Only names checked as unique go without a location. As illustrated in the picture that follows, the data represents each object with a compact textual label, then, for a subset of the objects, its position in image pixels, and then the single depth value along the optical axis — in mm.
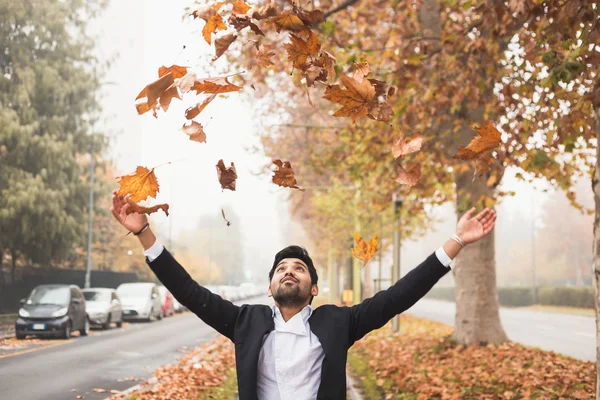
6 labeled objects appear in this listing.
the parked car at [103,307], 25067
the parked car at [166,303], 37781
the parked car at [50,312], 19781
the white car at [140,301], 31719
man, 3553
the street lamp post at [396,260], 19766
